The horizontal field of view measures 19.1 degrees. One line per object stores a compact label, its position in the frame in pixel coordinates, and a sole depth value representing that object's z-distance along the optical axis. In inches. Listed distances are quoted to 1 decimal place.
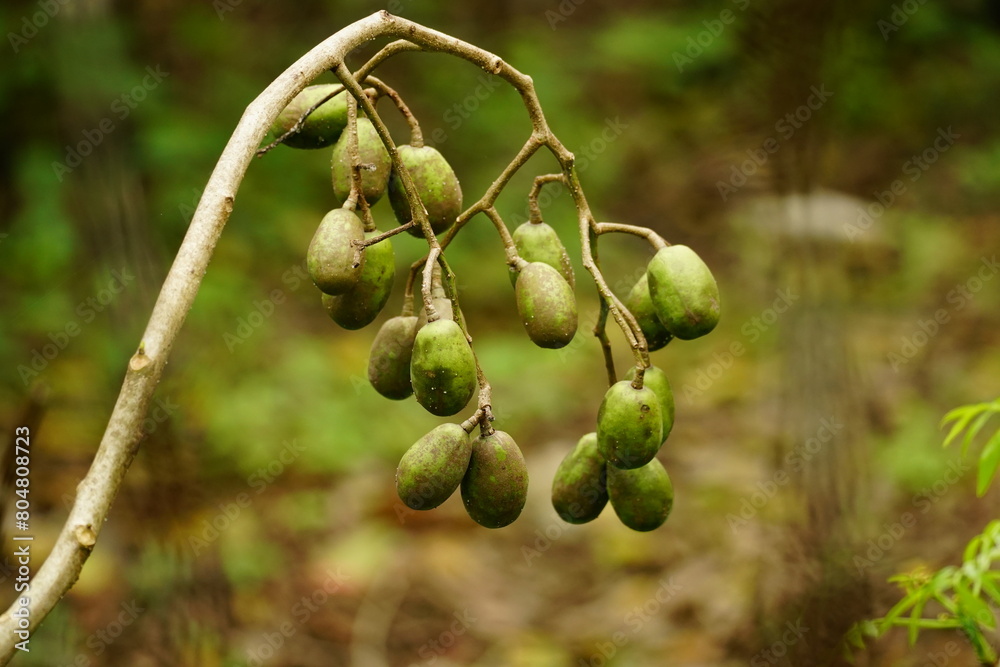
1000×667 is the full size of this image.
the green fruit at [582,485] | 61.2
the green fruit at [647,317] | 61.2
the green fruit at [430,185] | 60.6
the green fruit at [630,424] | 58.5
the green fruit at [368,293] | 59.6
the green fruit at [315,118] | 60.7
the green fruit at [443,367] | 57.8
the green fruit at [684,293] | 59.5
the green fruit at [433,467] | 57.9
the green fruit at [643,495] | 60.5
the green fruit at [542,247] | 60.9
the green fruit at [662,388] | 59.9
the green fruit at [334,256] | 58.0
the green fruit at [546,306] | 59.0
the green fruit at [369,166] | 60.1
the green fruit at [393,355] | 60.7
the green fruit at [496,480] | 58.6
